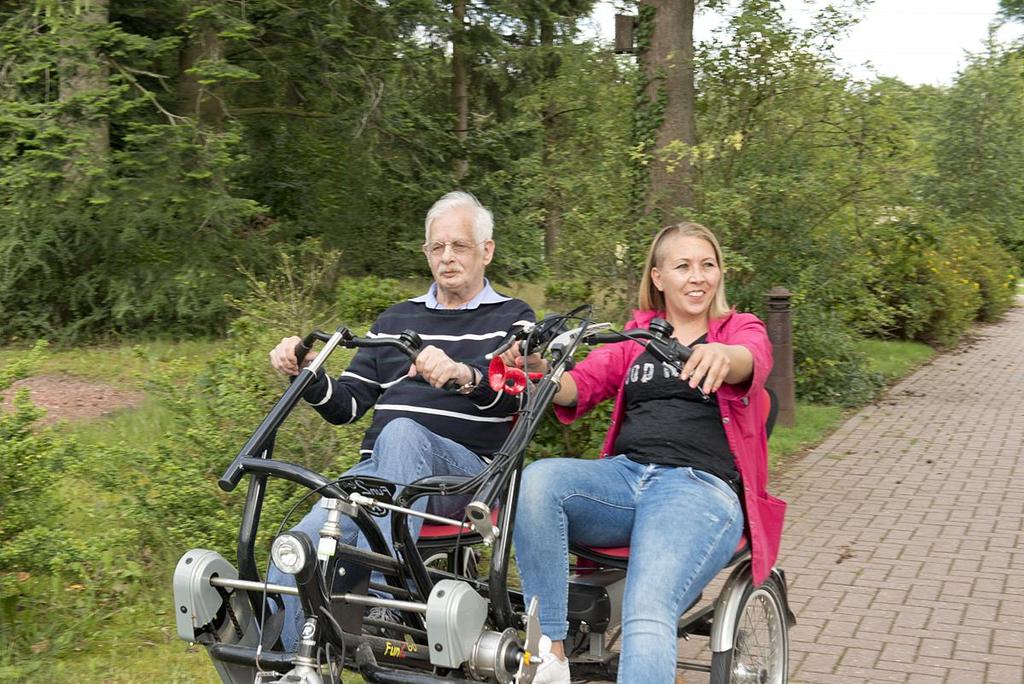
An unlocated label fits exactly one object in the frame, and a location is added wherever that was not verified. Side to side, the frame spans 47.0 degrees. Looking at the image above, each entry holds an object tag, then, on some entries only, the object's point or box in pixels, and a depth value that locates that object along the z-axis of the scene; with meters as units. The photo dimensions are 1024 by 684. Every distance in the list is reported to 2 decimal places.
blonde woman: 3.31
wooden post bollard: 9.35
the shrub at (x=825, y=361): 11.01
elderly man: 3.63
